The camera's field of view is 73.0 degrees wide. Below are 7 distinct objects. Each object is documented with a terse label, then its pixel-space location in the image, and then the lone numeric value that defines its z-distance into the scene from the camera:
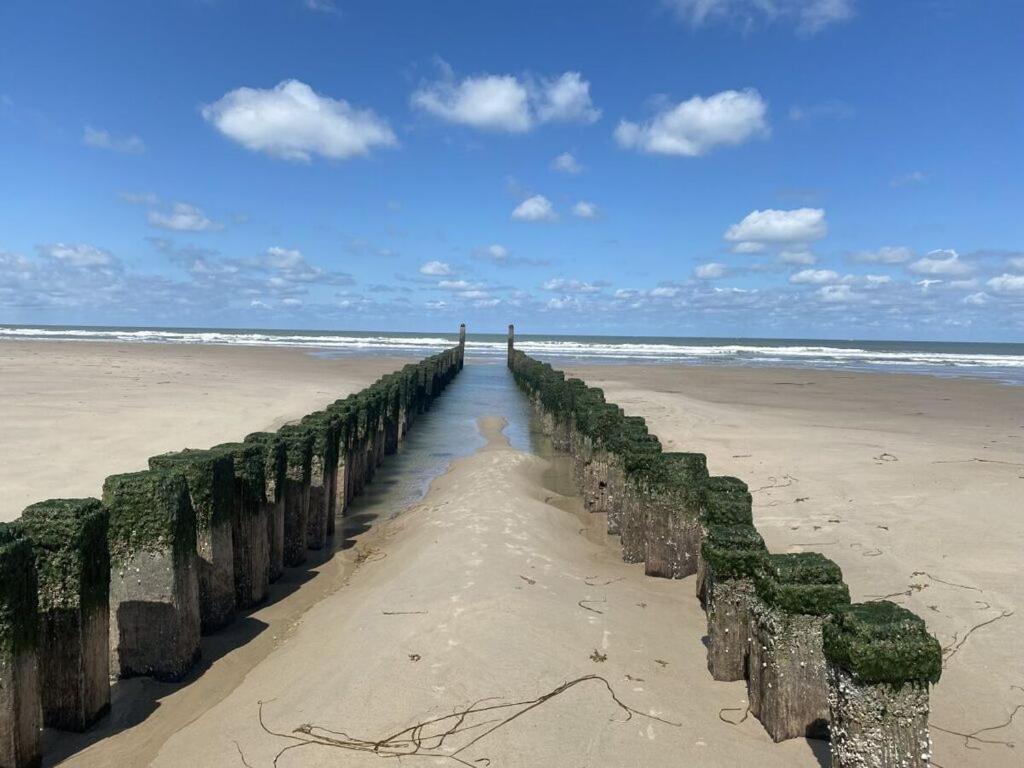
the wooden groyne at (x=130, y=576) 3.87
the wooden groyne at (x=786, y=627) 3.13
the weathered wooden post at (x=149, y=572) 4.99
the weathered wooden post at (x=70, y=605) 4.23
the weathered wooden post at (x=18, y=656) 3.68
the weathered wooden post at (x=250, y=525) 6.40
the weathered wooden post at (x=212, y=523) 5.58
